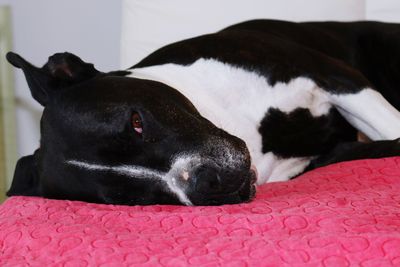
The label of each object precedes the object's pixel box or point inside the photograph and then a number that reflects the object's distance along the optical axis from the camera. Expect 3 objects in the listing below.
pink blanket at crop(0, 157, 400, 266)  0.78
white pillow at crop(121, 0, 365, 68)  1.35
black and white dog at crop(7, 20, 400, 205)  0.95
